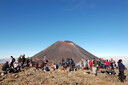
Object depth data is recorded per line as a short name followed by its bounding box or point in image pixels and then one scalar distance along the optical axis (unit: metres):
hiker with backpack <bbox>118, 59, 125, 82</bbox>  9.68
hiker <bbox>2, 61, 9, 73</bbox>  11.30
